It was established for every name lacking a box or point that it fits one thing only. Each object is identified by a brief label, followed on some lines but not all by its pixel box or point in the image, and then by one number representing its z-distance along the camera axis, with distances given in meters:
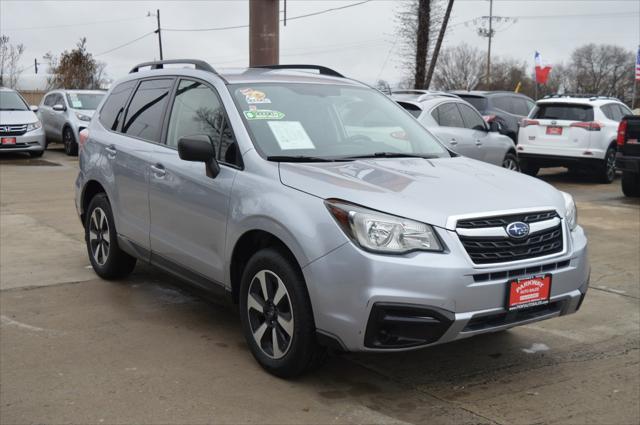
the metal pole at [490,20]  67.35
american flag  22.33
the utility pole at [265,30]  9.70
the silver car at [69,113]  18.33
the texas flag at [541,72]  35.69
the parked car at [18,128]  16.52
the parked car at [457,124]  10.46
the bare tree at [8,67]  37.91
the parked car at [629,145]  11.23
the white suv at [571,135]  13.69
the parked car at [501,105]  15.84
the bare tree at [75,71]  42.41
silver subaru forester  3.52
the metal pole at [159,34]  58.81
